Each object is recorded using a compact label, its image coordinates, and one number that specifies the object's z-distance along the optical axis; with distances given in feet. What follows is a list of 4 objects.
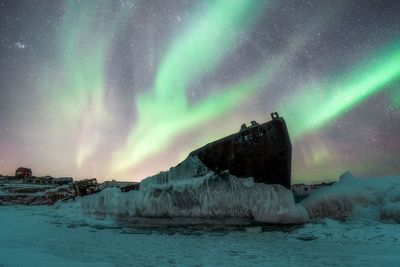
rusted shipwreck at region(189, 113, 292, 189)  42.24
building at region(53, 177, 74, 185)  218.11
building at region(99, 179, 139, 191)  132.80
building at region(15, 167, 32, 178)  224.74
